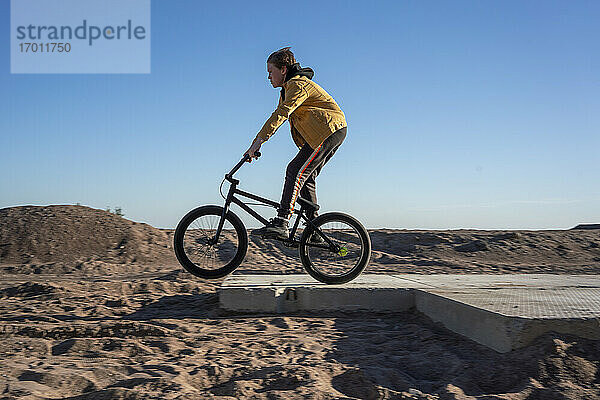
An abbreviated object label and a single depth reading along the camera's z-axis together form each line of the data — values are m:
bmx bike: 4.94
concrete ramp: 3.01
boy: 4.79
